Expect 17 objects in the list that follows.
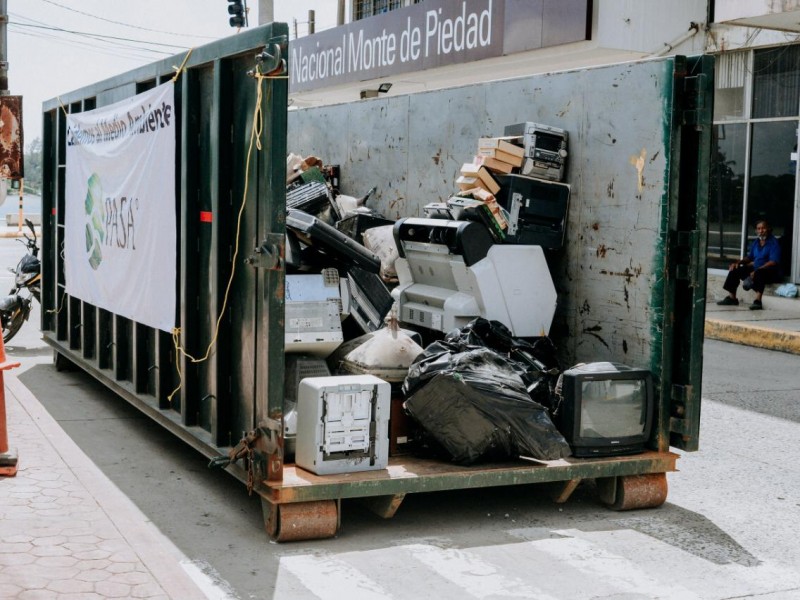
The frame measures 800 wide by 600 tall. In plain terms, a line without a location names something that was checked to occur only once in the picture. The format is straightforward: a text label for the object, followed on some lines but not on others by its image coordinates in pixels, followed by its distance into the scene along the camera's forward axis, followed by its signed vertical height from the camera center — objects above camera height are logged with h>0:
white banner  6.77 +0.06
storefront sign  16.12 +3.20
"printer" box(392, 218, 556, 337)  7.15 -0.40
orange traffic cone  6.39 -1.46
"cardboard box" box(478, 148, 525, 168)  7.24 +0.45
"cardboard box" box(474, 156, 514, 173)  7.41 +0.39
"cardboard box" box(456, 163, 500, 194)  7.43 +0.30
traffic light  20.22 +3.87
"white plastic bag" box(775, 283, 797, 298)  15.92 -0.95
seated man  15.68 -0.53
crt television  6.08 -1.06
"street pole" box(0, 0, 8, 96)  12.21 +1.90
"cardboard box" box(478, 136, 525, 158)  7.25 +0.53
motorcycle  11.66 -0.92
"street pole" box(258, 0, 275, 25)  17.56 +3.38
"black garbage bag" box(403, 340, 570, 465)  5.84 -1.05
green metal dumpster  5.41 -0.29
